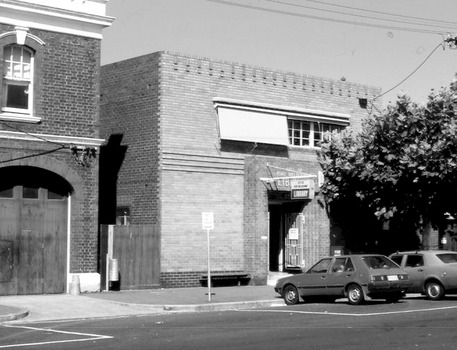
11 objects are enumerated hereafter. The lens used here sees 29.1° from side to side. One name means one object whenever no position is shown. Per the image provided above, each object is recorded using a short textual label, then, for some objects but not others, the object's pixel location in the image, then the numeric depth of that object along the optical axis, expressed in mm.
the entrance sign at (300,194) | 30875
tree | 28828
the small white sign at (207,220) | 23797
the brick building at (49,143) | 24406
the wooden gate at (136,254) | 27344
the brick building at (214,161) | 28750
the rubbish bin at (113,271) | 26459
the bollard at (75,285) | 24922
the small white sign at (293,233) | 32562
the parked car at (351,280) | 22422
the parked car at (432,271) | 24016
